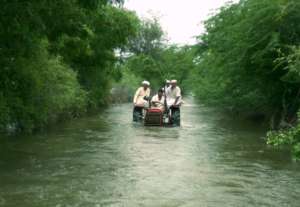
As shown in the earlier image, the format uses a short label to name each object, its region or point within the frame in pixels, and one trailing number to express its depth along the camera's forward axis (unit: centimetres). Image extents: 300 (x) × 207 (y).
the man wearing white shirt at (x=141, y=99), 2691
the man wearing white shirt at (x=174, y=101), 2623
